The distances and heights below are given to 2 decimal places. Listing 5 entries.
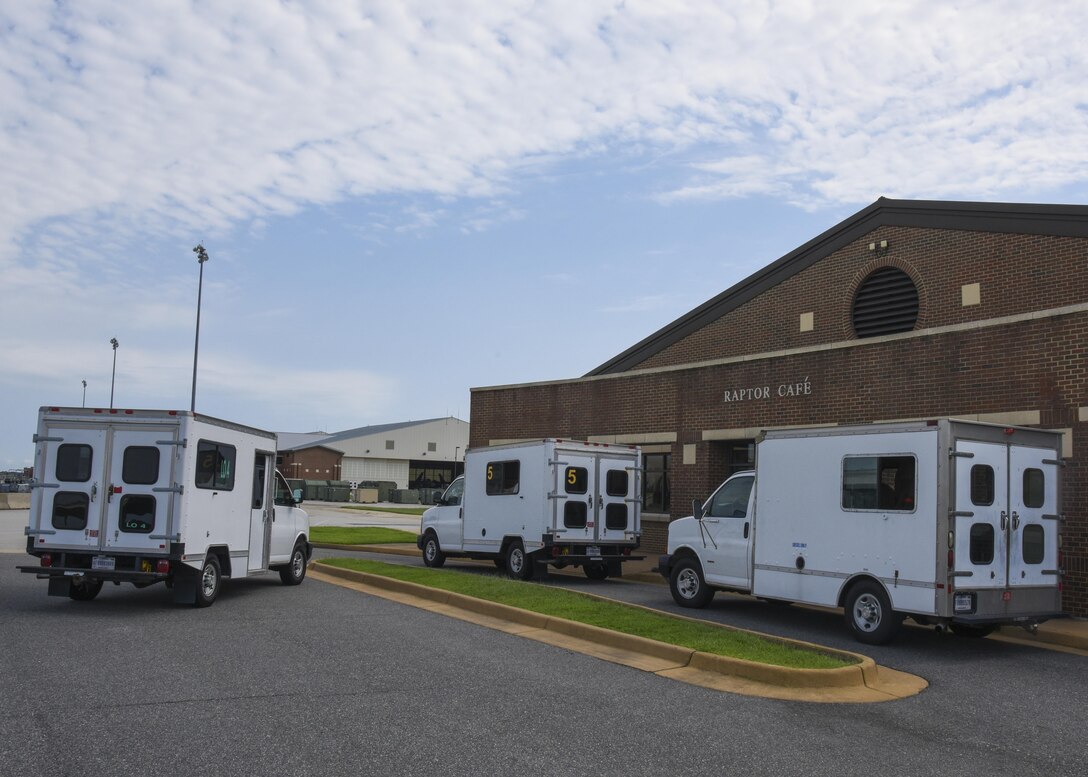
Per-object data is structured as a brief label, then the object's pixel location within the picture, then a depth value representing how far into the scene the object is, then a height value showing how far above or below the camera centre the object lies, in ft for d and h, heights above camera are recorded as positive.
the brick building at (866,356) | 49.47 +8.60
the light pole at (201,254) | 134.68 +29.98
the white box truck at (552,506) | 57.31 -1.22
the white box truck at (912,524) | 34.99 -0.90
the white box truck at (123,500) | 40.63 -1.28
